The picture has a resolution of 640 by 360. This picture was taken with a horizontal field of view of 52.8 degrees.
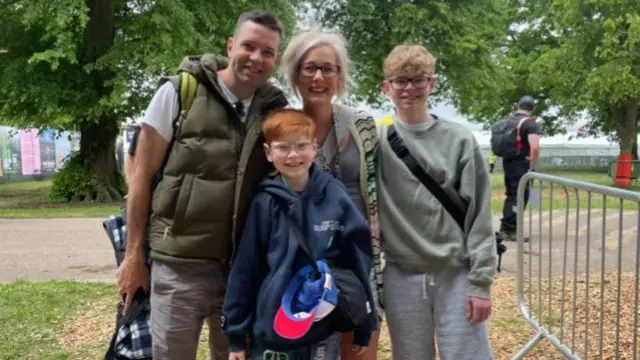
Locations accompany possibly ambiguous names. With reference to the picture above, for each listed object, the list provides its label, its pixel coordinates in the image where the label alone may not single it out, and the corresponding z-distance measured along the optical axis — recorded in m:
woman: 2.68
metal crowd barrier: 3.32
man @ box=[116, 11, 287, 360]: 2.54
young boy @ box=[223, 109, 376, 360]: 2.38
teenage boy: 2.69
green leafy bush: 18.06
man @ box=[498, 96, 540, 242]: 8.68
